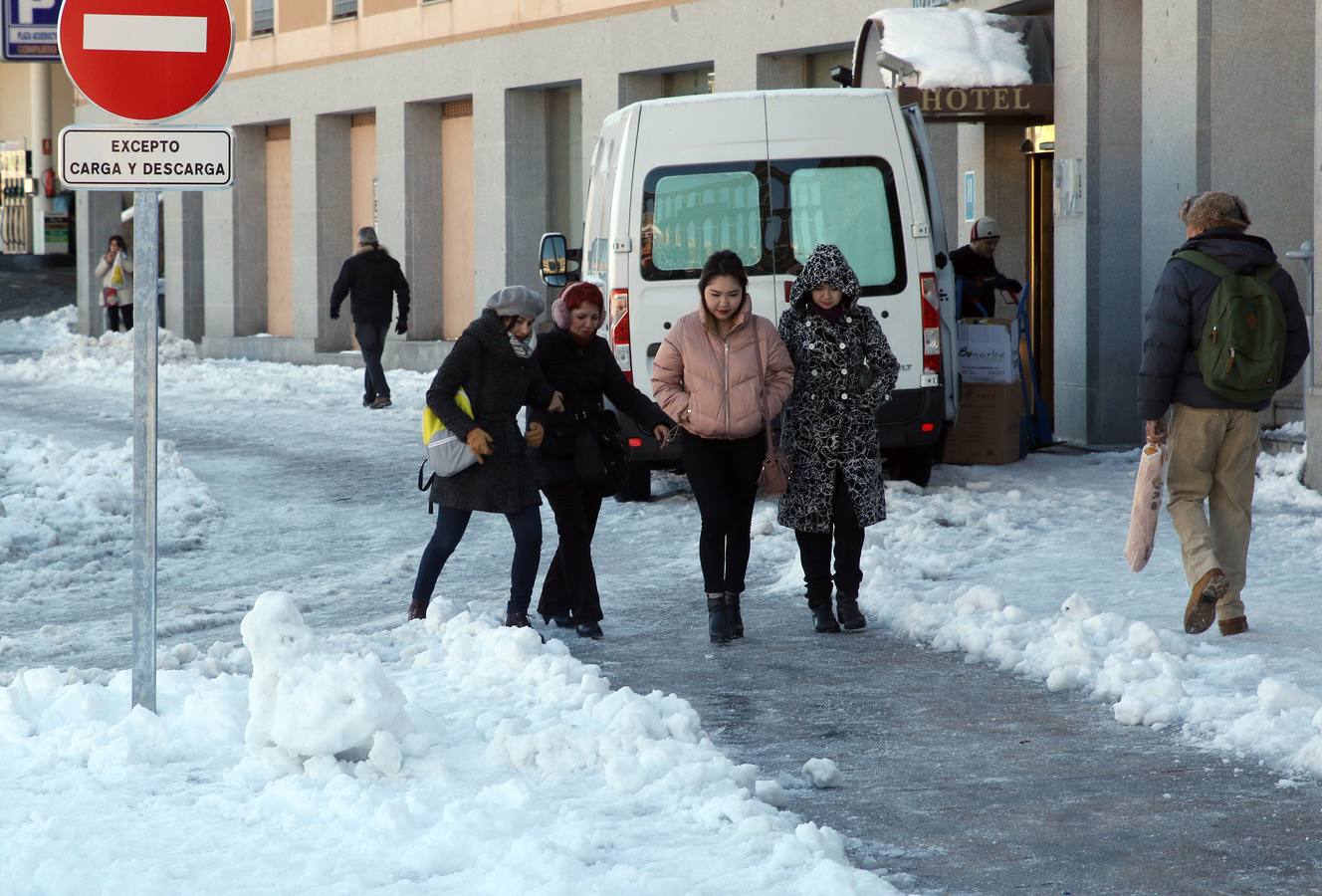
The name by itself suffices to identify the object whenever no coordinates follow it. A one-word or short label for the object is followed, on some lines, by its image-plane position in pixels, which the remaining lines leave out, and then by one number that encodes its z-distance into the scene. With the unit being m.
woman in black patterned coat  16.98
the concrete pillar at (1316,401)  24.36
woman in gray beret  16.62
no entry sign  12.52
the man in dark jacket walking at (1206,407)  15.96
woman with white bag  67.25
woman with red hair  17.08
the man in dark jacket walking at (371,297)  41.78
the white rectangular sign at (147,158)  12.40
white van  24.36
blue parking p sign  31.59
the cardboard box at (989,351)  28.55
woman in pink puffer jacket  16.64
